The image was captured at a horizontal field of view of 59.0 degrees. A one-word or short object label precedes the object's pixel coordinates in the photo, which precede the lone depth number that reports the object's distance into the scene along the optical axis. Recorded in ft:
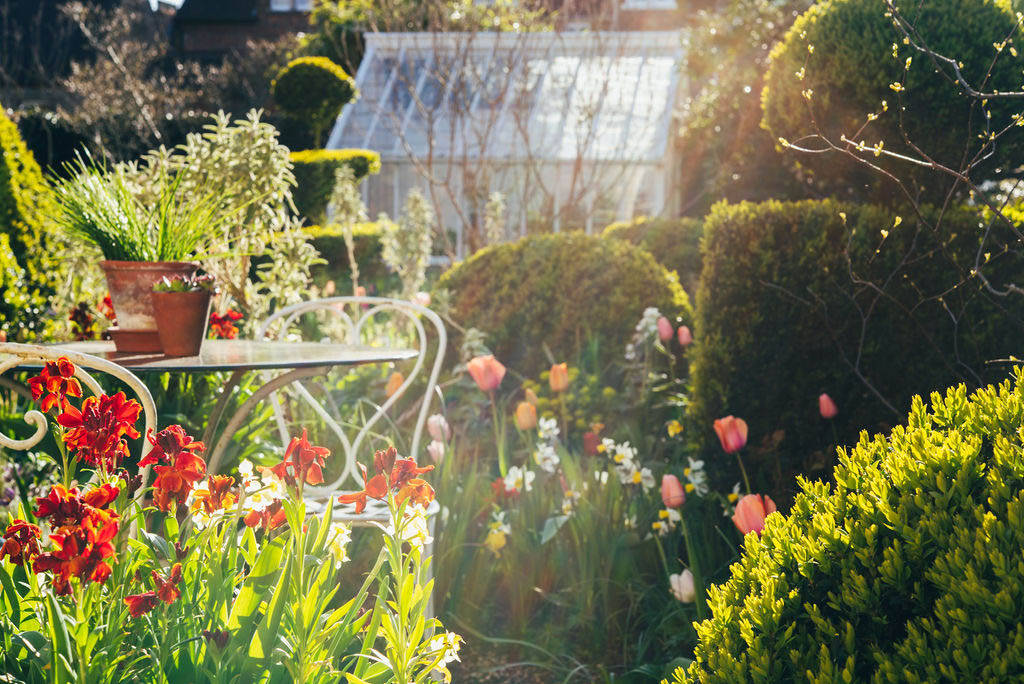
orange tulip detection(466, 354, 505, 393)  11.80
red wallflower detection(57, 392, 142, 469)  5.03
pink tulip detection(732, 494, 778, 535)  8.23
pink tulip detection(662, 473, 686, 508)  9.93
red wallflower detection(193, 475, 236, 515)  5.48
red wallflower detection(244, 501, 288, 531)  5.52
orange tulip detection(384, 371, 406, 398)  13.82
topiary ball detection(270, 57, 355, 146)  48.55
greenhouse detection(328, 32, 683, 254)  38.34
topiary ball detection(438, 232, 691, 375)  15.80
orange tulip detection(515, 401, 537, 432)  11.44
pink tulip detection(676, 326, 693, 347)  13.71
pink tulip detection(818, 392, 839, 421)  10.78
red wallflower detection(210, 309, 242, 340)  12.25
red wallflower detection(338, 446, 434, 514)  5.35
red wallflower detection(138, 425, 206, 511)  5.11
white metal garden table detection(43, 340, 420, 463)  7.59
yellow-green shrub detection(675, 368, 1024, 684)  4.15
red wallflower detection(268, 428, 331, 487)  5.25
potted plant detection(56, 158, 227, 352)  8.63
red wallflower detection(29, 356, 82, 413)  5.28
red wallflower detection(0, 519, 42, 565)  4.74
